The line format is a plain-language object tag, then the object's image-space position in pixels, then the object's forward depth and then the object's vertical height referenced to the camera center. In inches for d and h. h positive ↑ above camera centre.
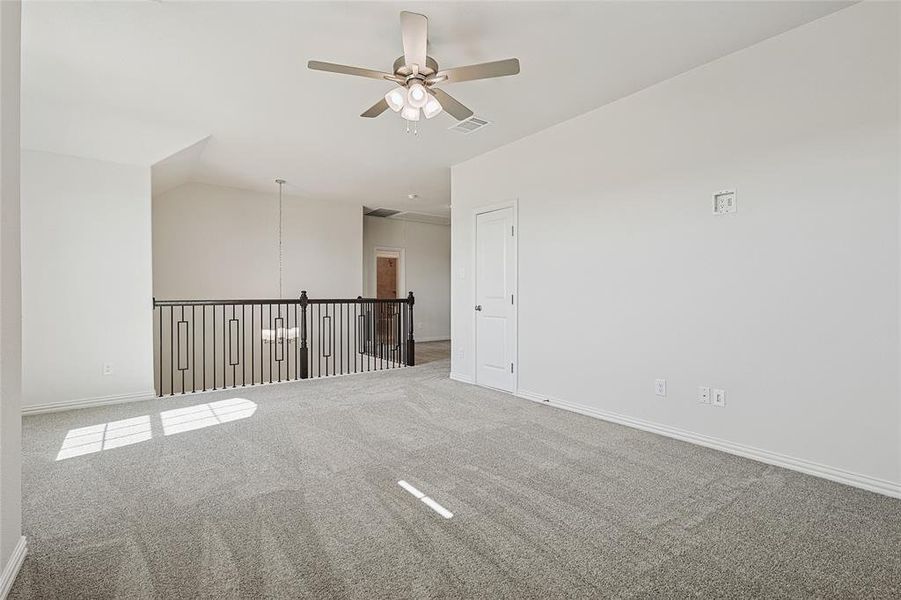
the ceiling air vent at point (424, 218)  350.0 +67.6
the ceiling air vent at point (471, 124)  156.9 +65.1
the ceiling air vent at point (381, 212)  331.9 +68.0
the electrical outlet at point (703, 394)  121.2 -27.8
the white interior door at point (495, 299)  185.6 -0.7
